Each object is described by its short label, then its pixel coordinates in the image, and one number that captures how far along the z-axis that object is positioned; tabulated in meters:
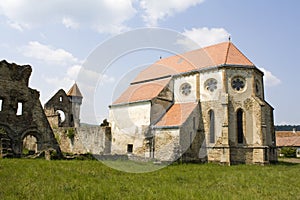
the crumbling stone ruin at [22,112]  24.53
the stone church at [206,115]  24.34
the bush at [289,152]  46.59
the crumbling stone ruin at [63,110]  37.22
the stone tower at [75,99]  44.84
